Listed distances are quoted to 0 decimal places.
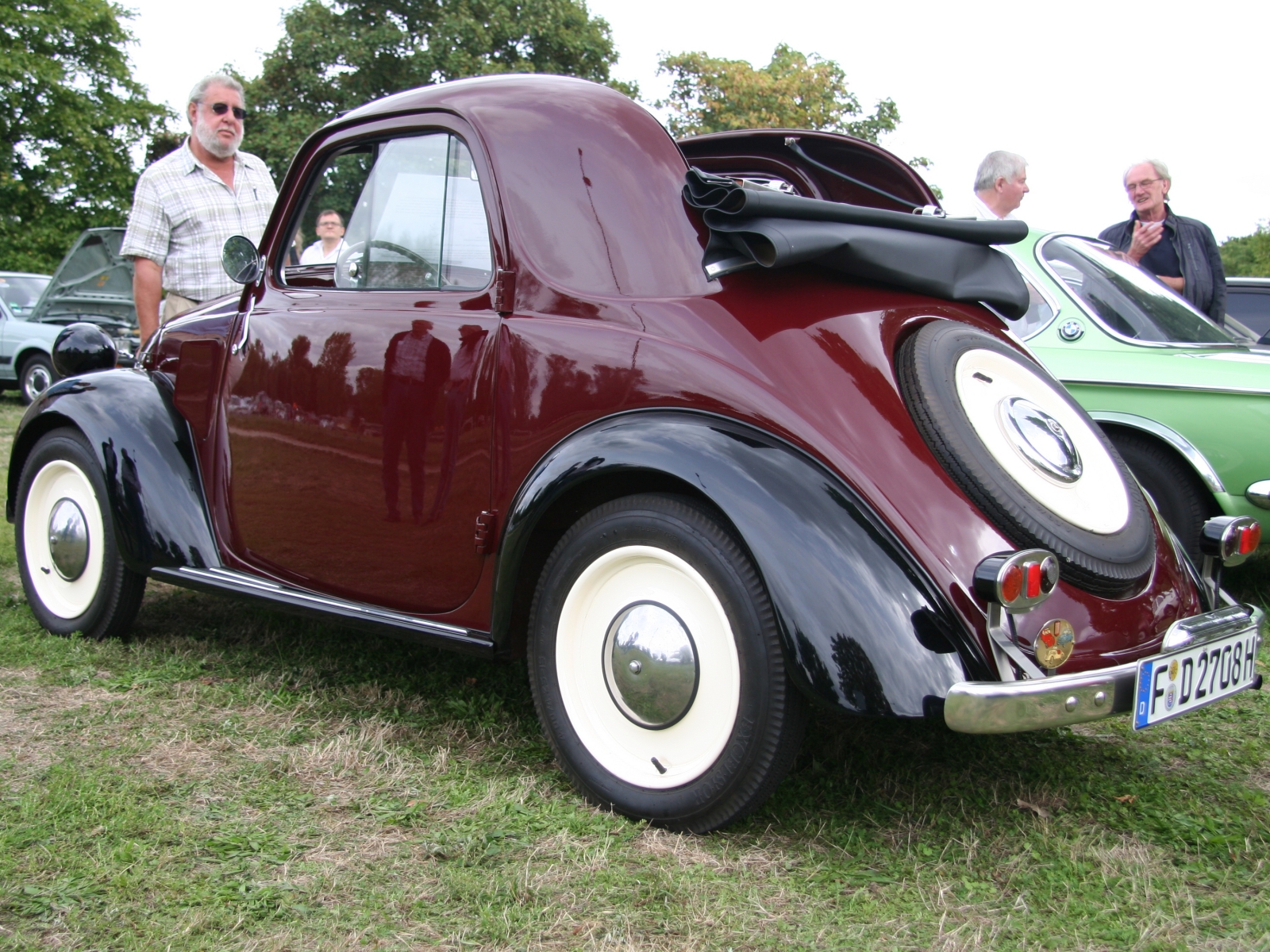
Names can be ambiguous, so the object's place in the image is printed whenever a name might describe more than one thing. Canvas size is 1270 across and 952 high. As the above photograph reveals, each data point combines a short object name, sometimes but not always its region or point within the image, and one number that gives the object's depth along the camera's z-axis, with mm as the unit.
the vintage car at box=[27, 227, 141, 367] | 12984
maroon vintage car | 2283
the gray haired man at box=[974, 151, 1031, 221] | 5898
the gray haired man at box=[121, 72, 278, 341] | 4758
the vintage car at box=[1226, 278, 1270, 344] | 7648
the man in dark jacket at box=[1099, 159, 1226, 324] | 5941
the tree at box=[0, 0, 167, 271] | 28266
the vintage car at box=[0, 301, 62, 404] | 13289
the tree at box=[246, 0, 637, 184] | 24781
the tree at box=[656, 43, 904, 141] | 28250
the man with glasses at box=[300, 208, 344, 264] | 3502
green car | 4309
